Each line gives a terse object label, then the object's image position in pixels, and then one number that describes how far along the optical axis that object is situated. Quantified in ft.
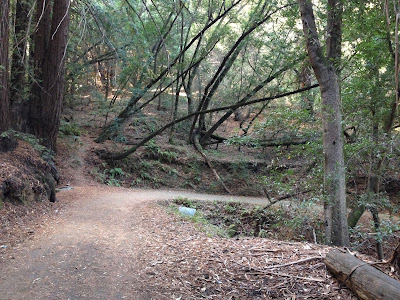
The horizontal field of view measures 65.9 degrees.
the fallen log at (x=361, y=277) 10.48
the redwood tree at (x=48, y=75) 31.35
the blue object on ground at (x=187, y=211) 29.58
